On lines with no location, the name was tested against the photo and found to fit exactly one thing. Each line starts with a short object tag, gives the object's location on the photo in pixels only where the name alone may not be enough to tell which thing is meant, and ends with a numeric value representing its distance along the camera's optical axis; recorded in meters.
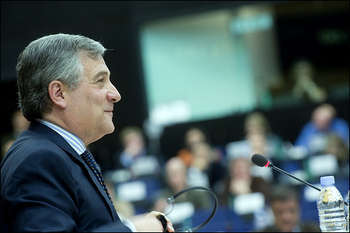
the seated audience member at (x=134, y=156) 16.38
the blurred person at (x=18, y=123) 13.92
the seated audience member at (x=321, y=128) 16.40
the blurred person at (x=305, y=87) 20.98
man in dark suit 3.68
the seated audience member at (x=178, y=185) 13.11
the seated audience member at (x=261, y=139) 16.04
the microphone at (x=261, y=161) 5.13
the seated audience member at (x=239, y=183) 12.74
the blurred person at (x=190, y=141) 17.31
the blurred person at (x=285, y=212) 8.03
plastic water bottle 5.10
